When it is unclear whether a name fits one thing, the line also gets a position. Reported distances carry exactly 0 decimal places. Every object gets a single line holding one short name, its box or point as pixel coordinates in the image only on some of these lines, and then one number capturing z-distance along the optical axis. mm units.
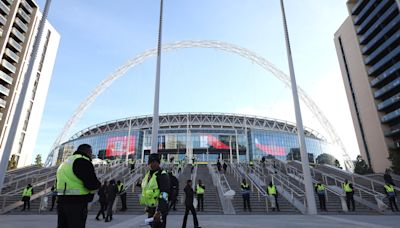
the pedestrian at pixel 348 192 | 12633
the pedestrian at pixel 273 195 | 12812
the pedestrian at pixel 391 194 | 12727
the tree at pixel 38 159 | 57925
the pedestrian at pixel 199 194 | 13070
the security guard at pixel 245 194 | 12906
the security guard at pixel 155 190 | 3893
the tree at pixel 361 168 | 38969
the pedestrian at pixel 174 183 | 6313
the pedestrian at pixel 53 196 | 12711
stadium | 67562
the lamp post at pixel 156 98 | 10805
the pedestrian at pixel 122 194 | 12531
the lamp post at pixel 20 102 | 8844
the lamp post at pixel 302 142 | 11617
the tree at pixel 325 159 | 75881
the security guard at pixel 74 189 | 3506
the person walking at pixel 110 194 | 9194
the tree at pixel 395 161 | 30541
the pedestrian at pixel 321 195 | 13036
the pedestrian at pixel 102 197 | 9965
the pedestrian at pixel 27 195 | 12644
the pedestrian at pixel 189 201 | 6995
